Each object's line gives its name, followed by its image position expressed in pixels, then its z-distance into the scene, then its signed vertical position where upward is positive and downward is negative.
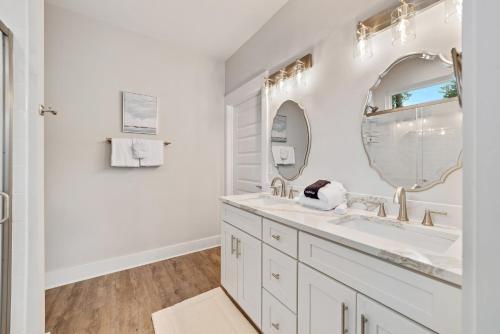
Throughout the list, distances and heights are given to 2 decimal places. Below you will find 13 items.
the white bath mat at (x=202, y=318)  1.47 -1.11
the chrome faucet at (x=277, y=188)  1.92 -0.19
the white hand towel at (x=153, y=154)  2.37 +0.13
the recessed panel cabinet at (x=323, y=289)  0.65 -0.49
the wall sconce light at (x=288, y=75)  1.76 +0.82
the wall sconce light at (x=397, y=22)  1.04 +0.80
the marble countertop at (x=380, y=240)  0.62 -0.28
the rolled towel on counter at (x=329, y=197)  1.33 -0.19
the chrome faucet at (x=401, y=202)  1.07 -0.18
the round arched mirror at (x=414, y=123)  1.02 +0.23
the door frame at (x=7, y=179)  1.03 -0.07
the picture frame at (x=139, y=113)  2.32 +0.58
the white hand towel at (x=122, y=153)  2.20 +0.13
